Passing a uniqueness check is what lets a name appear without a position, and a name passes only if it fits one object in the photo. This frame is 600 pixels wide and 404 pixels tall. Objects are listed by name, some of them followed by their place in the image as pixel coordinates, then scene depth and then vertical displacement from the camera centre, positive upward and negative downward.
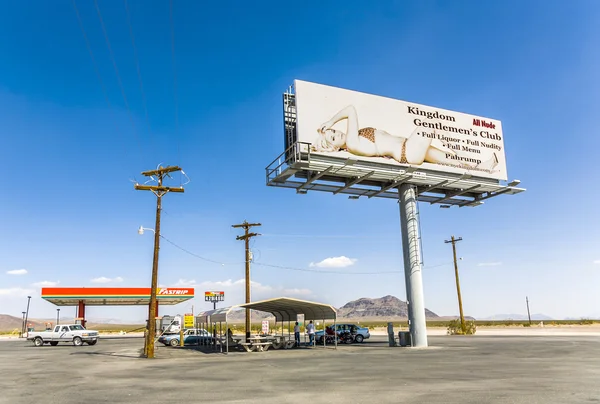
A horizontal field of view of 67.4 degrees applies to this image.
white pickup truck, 39.38 -1.37
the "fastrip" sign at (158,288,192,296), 55.22 +3.04
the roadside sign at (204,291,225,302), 53.72 +2.24
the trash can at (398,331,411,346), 29.00 -1.83
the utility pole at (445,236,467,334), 49.63 +1.27
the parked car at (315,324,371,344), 36.78 -1.66
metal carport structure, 28.55 +0.26
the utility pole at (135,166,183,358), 24.25 +4.80
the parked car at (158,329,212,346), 36.81 -1.74
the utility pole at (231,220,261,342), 37.09 +6.37
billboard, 26.78 +11.19
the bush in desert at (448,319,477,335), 49.78 -2.18
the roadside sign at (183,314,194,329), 43.72 -0.40
